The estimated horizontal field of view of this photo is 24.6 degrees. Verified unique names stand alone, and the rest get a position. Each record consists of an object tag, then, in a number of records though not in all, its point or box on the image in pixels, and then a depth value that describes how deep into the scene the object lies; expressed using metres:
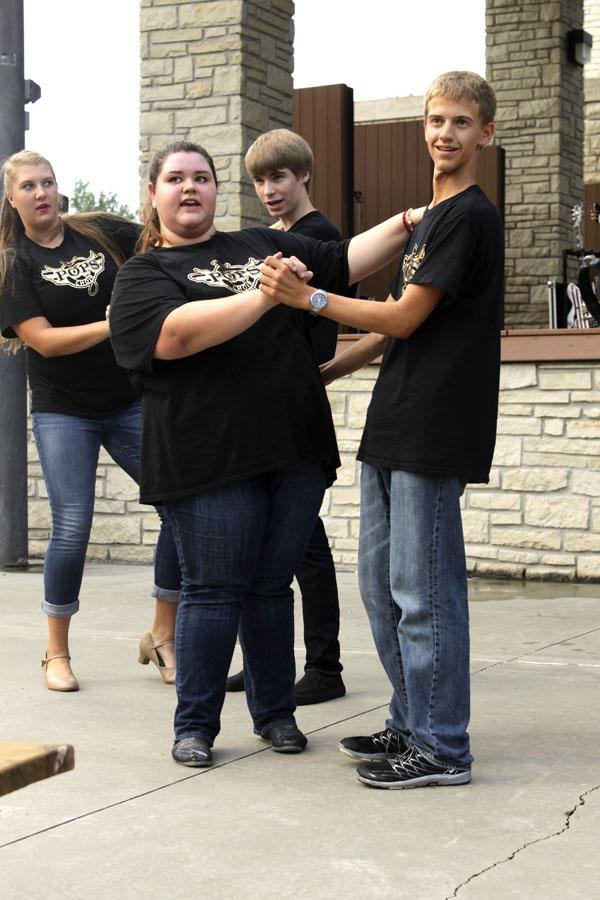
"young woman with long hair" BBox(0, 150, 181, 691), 5.16
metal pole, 8.67
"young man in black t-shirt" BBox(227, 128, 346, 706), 4.80
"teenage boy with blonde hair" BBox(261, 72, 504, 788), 3.68
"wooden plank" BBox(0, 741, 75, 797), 2.18
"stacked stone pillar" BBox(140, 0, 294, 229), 9.15
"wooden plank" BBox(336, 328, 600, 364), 7.79
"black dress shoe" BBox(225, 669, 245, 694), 5.14
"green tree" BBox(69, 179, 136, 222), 83.50
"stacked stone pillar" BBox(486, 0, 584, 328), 12.33
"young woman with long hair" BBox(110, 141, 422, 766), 3.91
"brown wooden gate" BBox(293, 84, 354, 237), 11.30
